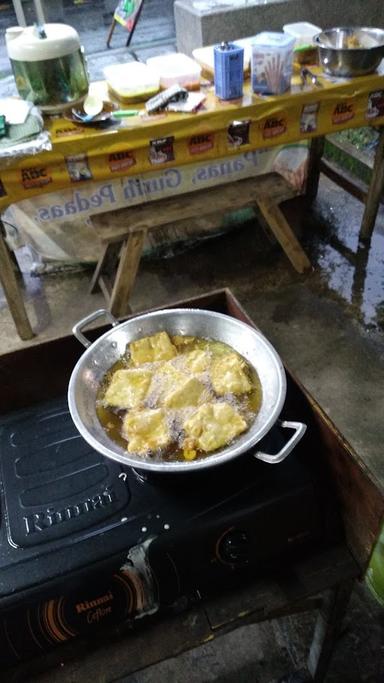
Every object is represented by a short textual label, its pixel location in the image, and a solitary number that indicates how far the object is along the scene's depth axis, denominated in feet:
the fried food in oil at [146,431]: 4.28
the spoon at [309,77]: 10.09
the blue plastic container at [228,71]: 8.94
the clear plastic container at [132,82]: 9.65
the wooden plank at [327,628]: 4.72
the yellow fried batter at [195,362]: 5.03
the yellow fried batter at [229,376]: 4.71
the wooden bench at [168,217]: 10.13
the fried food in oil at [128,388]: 4.71
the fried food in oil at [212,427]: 4.24
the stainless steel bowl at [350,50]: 9.78
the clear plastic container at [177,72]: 10.03
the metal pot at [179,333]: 3.83
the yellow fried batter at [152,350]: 5.11
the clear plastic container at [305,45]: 10.73
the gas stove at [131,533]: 3.83
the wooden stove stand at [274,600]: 4.04
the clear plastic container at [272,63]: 9.09
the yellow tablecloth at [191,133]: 8.89
